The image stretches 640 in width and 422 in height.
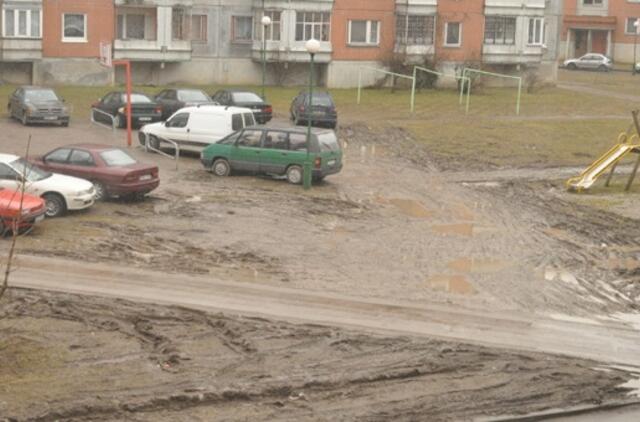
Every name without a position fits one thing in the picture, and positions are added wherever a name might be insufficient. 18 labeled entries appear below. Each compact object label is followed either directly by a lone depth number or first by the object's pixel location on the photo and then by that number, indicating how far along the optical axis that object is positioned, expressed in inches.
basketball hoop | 1542.3
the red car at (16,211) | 922.1
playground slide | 1344.7
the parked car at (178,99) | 1654.8
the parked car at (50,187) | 1011.3
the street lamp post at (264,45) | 1940.1
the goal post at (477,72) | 1950.1
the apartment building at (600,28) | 3299.7
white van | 1390.3
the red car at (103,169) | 1099.9
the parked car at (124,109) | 1598.2
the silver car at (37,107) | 1574.8
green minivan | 1261.1
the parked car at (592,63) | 2982.3
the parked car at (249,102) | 1684.3
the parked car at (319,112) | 1660.9
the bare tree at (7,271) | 618.7
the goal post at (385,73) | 1932.3
